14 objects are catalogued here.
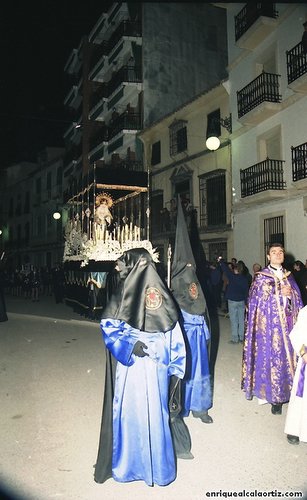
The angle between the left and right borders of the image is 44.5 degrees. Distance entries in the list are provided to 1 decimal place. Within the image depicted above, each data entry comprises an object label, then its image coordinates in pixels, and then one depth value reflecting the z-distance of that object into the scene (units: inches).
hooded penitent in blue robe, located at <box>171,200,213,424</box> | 175.0
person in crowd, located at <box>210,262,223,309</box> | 478.9
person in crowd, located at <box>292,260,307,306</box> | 371.7
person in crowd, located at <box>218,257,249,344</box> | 331.3
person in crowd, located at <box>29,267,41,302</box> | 757.3
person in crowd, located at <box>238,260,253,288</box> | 551.2
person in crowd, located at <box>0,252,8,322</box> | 448.6
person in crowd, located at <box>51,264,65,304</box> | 662.5
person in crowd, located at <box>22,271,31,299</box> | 790.5
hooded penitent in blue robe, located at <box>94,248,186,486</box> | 115.0
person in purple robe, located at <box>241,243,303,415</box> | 177.8
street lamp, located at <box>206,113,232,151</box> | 509.4
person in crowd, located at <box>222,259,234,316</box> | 507.5
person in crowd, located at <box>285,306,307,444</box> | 141.0
